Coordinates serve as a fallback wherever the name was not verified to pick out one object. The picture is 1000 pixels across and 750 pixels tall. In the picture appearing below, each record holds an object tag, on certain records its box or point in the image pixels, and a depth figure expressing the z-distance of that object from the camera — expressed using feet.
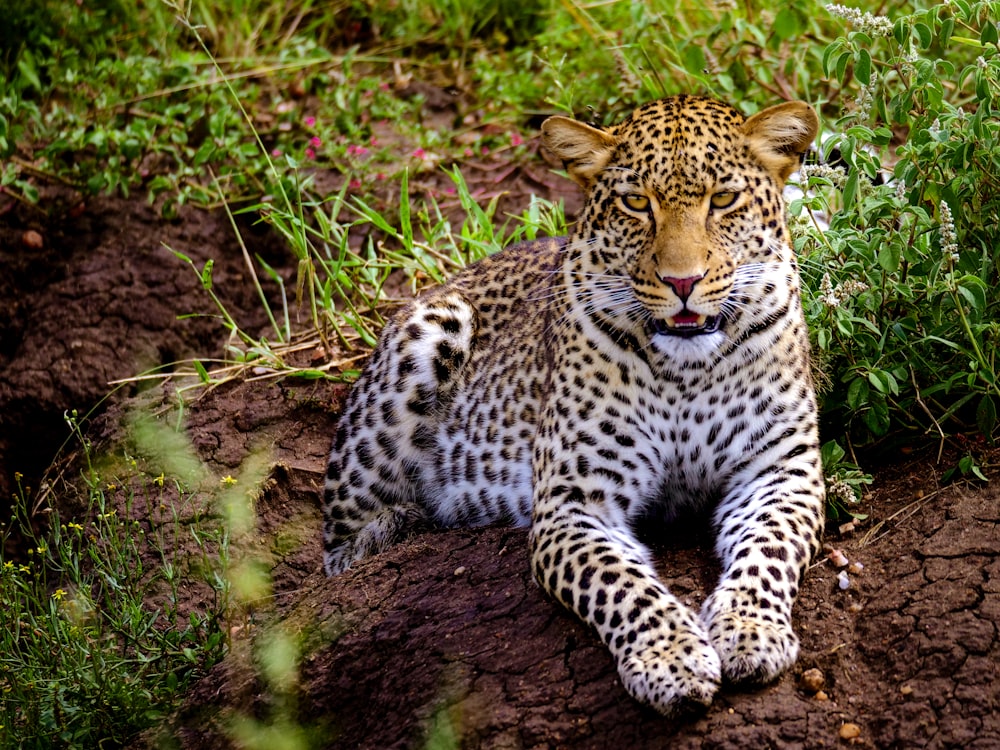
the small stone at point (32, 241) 64.75
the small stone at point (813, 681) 31.65
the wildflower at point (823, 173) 39.22
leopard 33.27
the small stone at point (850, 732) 30.04
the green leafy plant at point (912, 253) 38.32
